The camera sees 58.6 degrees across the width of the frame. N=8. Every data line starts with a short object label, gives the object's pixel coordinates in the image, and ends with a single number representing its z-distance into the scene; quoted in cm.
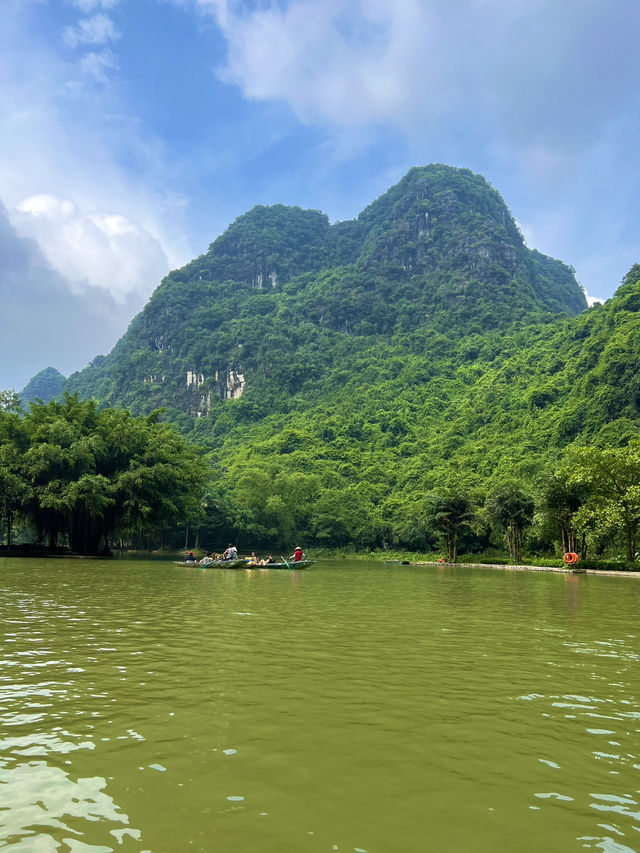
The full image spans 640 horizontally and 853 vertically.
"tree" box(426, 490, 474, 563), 5400
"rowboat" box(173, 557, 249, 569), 3822
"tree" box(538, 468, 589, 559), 4212
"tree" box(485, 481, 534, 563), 4975
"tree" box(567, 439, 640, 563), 3703
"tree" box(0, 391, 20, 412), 4844
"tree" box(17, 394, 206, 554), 4088
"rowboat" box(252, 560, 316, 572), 3725
